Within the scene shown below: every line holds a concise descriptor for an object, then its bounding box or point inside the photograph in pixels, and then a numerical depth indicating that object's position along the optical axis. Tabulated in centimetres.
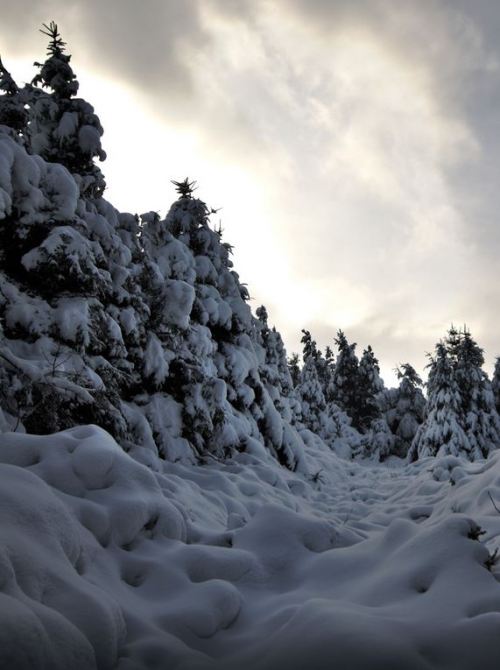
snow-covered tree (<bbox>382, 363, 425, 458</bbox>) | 3234
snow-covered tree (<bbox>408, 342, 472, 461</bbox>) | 2238
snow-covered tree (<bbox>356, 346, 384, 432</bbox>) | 4109
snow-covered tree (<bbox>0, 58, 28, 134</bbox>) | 890
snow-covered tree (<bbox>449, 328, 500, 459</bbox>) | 2377
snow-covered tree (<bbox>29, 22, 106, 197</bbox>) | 1174
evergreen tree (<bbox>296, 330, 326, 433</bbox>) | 3281
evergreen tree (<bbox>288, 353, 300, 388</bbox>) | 4686
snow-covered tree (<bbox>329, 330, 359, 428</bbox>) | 4206
